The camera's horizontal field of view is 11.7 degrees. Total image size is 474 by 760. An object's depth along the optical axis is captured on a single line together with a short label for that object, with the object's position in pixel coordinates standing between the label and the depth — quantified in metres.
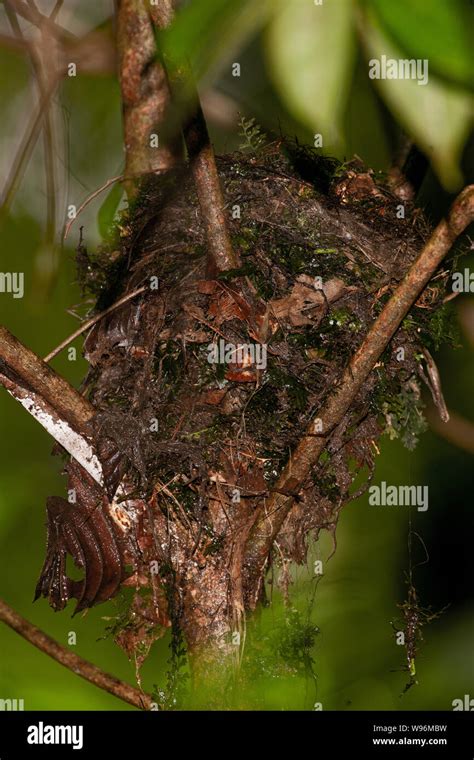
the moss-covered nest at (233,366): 1.26
